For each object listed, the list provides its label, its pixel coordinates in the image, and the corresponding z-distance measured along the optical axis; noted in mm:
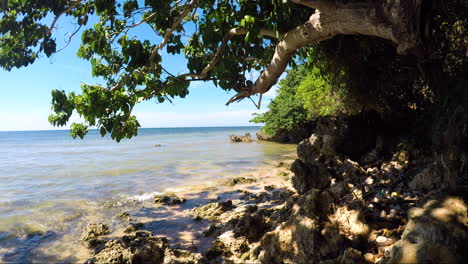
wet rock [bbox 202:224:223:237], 5465
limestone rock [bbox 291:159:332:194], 6430
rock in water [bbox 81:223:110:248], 5532
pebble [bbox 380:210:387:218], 3746
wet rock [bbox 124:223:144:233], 6059
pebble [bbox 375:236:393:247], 3153
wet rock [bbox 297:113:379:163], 7633
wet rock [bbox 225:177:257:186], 10023
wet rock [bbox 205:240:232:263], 4352
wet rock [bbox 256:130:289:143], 30030
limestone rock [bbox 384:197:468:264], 2104
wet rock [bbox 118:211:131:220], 7060
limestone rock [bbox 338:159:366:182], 6199
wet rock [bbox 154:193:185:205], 7957
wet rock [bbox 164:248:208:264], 4273
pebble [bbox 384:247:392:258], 2886
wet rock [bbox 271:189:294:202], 7033
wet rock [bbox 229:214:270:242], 4648
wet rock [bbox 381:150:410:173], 5665
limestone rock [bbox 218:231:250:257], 4379
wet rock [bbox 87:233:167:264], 4387
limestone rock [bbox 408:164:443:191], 4113
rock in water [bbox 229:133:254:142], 36388
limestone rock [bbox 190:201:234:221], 6566
